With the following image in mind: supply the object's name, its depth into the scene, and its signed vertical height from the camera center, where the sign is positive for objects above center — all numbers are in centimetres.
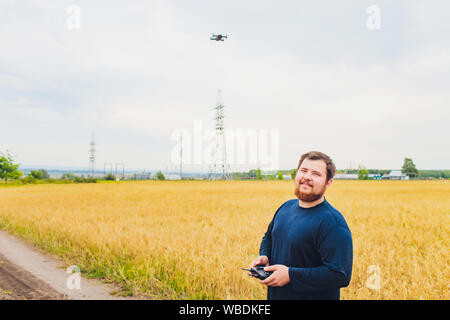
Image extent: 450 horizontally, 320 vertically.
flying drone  1271 +544
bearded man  236 -60
